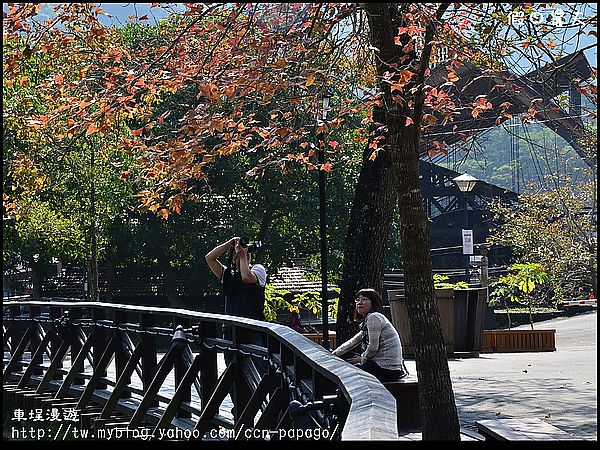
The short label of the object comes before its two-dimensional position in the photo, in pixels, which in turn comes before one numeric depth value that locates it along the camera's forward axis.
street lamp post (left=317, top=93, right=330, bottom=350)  17.20
